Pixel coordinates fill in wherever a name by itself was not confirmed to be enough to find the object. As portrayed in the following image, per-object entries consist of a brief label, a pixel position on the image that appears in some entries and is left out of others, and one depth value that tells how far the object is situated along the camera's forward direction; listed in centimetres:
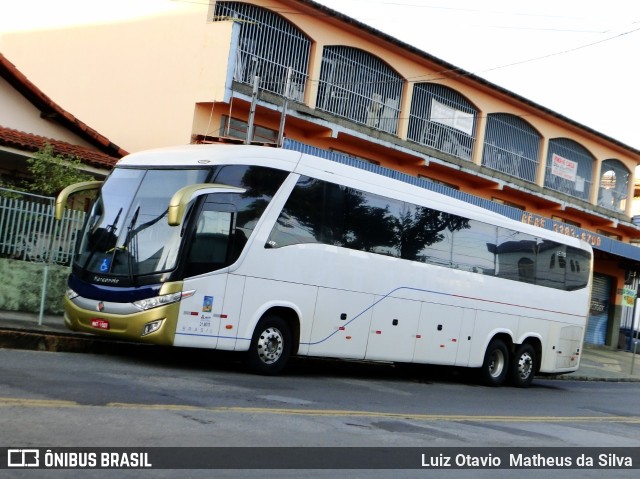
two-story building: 2481
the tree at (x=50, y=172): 1925
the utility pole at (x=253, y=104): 2113
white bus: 1323
